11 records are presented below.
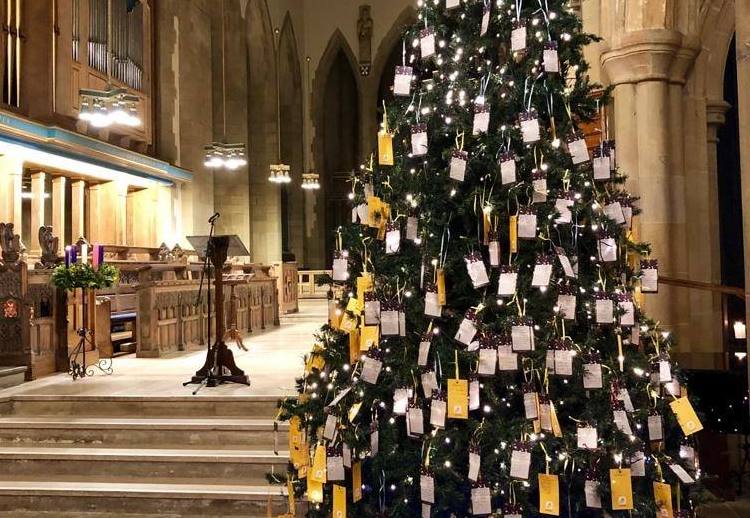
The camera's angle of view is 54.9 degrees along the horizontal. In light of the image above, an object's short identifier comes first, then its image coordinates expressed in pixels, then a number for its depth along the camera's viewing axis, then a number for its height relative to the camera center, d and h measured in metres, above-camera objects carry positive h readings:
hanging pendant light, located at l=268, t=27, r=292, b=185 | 16.12 +3.33
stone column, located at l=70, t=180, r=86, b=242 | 11.23 +1.14
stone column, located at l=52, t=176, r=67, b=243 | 10.72 +1.12
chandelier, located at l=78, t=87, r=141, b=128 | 8.84 +2.17
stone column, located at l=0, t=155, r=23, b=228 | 9.11 +1.17
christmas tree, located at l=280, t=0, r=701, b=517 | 2.67 -0.15
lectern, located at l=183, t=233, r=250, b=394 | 5.52 -0.61
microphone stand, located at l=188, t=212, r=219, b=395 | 5.43 +0.20
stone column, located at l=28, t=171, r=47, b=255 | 10.16 +1.11
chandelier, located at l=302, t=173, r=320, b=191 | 18.86 +2.52
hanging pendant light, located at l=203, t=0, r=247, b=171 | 13.29 +2.28
